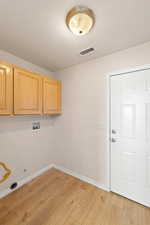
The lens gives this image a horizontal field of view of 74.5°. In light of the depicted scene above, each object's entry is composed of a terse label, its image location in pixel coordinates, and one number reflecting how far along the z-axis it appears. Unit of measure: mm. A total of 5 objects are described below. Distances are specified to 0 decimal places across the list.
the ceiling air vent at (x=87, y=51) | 1626
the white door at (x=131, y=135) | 1460
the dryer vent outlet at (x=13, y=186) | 1734
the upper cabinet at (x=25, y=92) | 1386
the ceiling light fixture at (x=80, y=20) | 973
